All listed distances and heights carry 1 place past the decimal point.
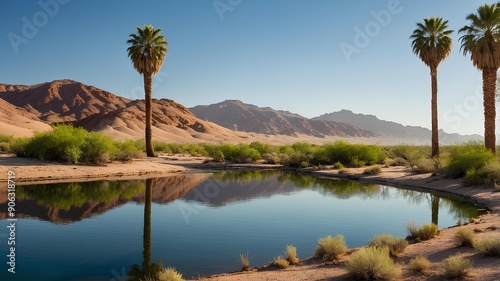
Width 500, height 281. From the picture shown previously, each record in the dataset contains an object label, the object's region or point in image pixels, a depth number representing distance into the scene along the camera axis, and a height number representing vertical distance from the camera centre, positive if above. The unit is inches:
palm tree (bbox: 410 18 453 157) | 1523.1 +399.5
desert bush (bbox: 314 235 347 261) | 422.0 -96.0
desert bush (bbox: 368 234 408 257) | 416.8 -89.9
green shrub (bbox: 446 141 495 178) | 1074.1 -11.1
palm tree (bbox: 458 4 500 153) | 1291.8 +311.8
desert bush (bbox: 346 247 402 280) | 342.0 -92.8
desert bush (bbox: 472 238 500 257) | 384.8 -83.4
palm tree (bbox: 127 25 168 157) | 1924.2 +453.4
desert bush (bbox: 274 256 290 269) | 405.7 -106.6
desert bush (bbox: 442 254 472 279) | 329.1 -88.5
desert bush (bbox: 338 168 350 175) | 1480.8 -57.2
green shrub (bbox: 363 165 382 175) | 1409.9 -52.8
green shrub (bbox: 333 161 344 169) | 1652.9 -40.4
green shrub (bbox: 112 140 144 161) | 1555.5 +0.6
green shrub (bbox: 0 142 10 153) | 1758.1 +14.2
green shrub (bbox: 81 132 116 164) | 1401.3 +8.3
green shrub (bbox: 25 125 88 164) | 1325.0 +16.7
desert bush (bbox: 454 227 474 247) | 427.5 -83.0
